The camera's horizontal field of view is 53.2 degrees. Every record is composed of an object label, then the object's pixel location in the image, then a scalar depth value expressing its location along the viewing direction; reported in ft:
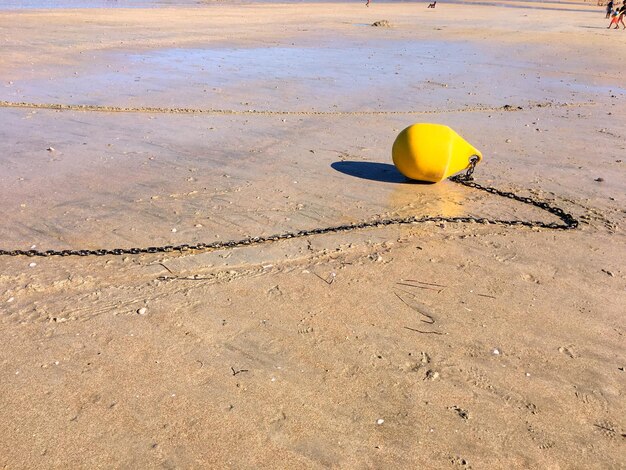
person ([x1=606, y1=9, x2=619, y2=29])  101.51
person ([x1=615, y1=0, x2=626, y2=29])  101.86
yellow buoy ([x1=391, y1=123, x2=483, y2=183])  21.75
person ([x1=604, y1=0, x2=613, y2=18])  117.08
